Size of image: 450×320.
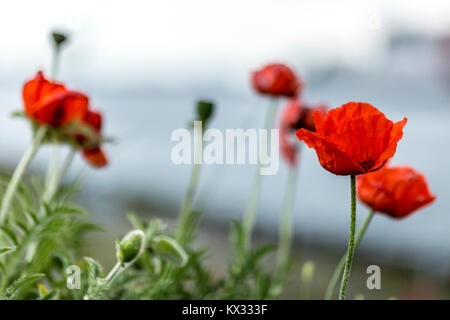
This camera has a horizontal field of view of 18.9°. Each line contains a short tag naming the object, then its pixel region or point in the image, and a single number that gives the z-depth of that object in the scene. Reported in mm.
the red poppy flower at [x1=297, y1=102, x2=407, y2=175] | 1141
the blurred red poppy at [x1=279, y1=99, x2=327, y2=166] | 1499
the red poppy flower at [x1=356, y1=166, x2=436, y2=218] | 1247
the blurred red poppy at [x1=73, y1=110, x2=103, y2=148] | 1355
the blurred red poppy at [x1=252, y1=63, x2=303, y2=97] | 1491
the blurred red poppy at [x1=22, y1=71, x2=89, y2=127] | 1317
